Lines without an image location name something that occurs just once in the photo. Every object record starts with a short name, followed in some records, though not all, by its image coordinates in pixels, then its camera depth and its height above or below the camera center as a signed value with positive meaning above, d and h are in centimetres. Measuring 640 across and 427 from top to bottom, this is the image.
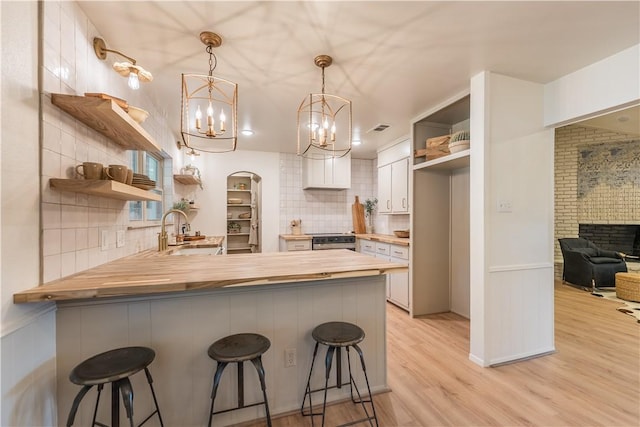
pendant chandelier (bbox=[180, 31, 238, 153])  174 +115
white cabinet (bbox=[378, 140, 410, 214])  396 +52
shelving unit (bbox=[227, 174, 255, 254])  637 +9
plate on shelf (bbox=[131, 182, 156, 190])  185 +19
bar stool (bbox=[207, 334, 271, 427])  138 -70
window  261 +40
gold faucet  267 -26
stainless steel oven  468 -48
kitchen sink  334 -45
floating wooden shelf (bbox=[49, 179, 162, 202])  135 +14
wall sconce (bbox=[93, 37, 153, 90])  158 +83
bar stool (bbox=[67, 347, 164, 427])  115 -67
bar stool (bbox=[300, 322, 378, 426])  156 -71
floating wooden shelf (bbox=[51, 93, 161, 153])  137 +53
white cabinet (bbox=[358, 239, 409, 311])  365 -87
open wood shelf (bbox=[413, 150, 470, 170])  269 +56
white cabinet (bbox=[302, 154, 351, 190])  489 +72
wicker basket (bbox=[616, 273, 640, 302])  387 -105
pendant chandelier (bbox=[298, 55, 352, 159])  204 +115
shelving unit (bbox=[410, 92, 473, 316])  343 -18
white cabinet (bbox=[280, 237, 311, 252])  467 -52
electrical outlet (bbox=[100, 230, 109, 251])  184 -18
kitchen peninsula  142 -60
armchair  445 -84
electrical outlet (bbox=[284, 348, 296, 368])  181 -94
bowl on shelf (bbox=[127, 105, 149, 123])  173 +63
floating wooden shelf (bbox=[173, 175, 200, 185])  395 +51
